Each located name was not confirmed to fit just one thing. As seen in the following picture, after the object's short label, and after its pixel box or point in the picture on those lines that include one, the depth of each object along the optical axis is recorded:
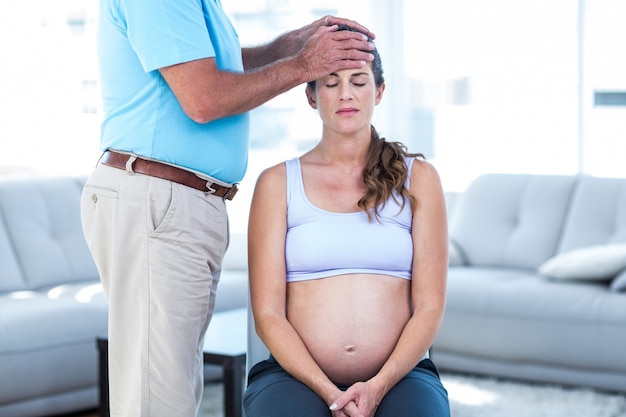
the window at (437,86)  5.39
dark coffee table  3.02
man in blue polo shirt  2.07
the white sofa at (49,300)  3.58
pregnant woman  2.19
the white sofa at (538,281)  3.92
